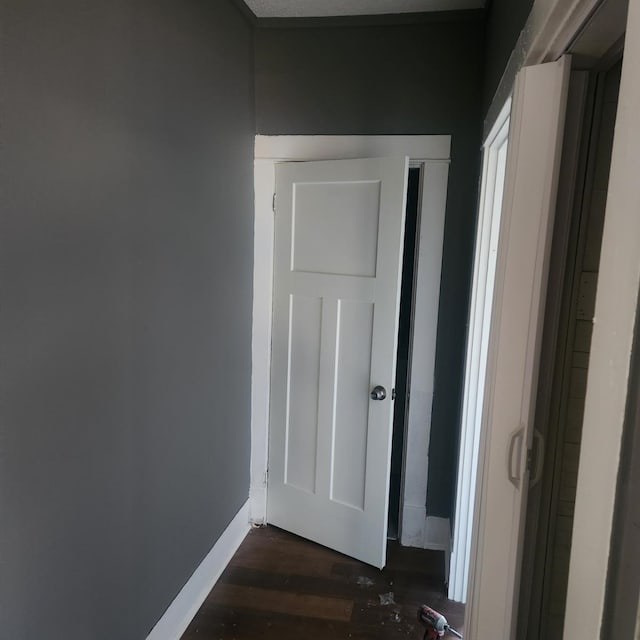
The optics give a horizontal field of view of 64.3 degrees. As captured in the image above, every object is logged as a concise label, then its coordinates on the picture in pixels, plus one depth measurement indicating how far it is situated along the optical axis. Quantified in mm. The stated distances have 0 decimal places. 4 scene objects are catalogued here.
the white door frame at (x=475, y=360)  2162
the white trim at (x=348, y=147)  2484
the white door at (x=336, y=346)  2406
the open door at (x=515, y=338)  1229
